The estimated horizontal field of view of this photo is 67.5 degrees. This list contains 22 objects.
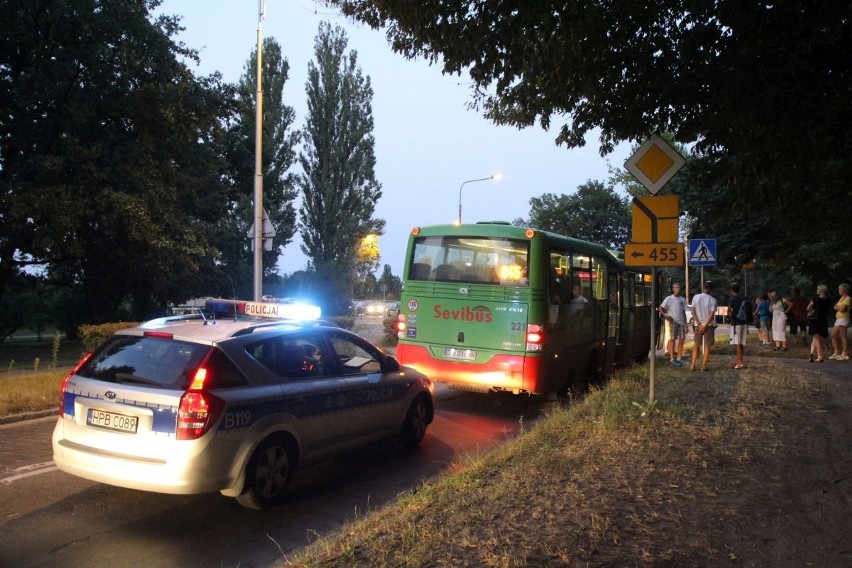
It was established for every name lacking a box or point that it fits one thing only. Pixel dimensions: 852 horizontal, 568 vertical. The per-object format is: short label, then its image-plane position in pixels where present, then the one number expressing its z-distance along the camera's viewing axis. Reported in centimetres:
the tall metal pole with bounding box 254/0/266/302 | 1568
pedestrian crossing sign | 1518
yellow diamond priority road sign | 730
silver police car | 468
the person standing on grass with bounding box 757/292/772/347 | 2061
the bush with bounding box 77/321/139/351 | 1282
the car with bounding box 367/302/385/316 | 6469
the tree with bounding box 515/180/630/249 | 4903
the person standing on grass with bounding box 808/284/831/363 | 1402
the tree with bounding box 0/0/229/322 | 1705
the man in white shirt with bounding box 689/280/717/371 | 1155
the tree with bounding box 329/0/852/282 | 584
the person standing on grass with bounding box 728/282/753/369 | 1237
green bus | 938
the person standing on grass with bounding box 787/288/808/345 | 1805
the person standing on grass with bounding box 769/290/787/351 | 1820
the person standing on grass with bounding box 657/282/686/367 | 1320
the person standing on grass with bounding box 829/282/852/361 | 1352
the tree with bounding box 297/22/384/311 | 3650
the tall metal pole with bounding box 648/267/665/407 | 710
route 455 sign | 718
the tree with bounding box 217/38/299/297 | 3180
